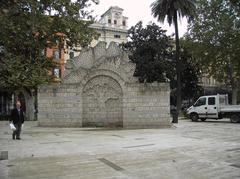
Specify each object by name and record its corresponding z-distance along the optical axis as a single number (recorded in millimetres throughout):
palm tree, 25660
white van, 21652
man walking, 12210
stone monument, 17892
